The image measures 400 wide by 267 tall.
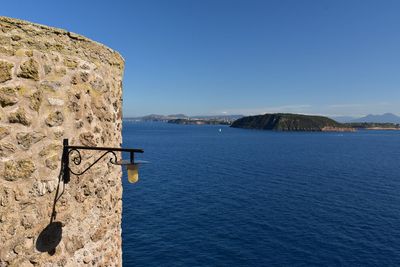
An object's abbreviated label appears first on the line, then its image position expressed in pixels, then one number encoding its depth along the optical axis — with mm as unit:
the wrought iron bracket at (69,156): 5816
